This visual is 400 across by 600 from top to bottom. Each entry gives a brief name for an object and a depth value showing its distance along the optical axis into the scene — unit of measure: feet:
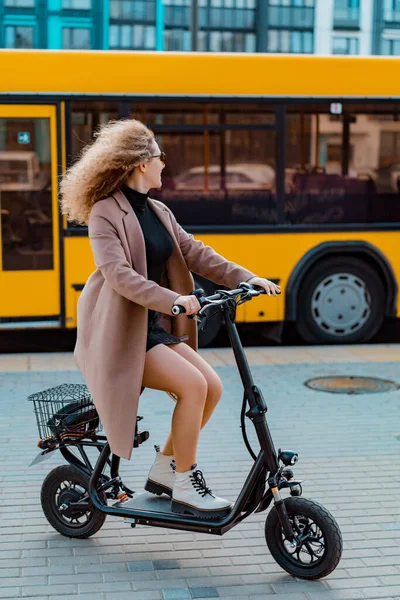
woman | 13.62
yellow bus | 31.12
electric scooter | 13.41
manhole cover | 25.71
